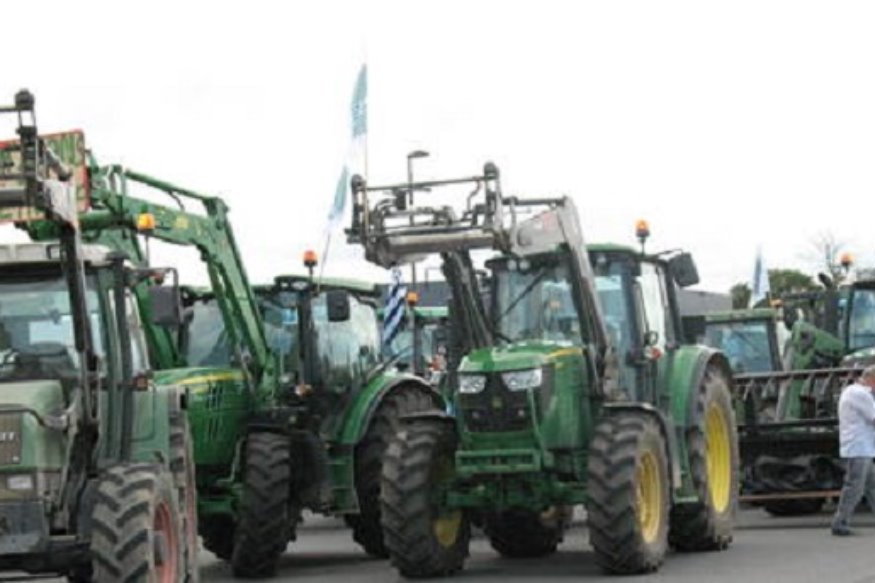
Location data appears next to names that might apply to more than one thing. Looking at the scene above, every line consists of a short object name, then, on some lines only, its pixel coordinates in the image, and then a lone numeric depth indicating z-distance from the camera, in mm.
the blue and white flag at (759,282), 31922
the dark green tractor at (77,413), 8805
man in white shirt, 15383
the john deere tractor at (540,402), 12531
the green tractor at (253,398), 13477
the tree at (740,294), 77288
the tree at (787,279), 79306
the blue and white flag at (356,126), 17766
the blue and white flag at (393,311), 23172
